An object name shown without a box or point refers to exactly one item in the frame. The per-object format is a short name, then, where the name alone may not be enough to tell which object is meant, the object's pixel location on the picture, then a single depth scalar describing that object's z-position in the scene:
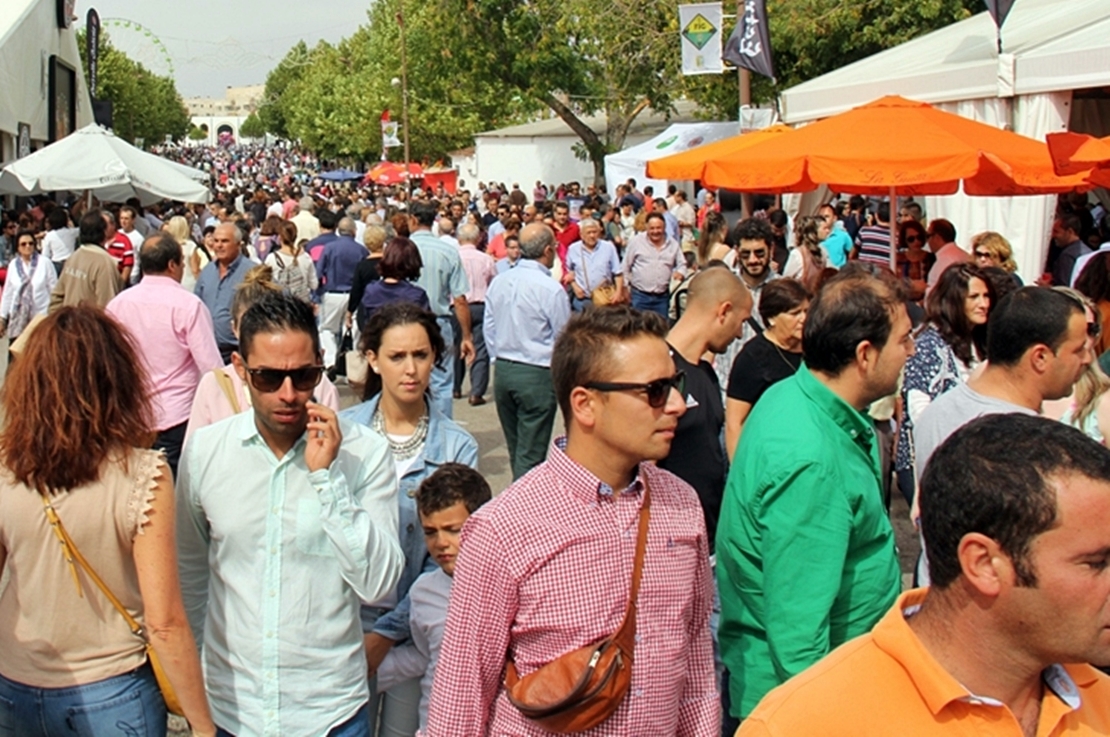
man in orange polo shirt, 1.76
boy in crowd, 3.57
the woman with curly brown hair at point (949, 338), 5.51
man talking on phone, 3.05
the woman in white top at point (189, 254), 10.66
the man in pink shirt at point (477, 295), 11.62
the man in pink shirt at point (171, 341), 6.07
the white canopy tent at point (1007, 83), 12.12
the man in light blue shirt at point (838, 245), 13.68
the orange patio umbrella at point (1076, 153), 8.27
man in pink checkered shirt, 2.54
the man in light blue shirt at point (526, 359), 7.64
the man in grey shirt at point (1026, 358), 3.72
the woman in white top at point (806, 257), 10.93
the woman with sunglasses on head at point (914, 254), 11.49
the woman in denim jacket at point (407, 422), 3.83
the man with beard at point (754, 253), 8.10
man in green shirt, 2.96
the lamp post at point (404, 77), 42.94
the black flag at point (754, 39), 15.82
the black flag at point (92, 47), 43.03
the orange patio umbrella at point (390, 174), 50.19
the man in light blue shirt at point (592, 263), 12.70
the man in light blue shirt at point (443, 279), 9.61
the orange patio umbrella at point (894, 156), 8.20
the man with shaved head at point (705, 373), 4.33
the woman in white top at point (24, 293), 10.45
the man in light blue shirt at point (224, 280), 8.02
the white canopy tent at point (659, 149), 26.50
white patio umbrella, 16.09
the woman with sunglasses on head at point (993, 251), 8.80
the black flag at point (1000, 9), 11.77
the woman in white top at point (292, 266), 10.70
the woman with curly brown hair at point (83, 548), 2.86
